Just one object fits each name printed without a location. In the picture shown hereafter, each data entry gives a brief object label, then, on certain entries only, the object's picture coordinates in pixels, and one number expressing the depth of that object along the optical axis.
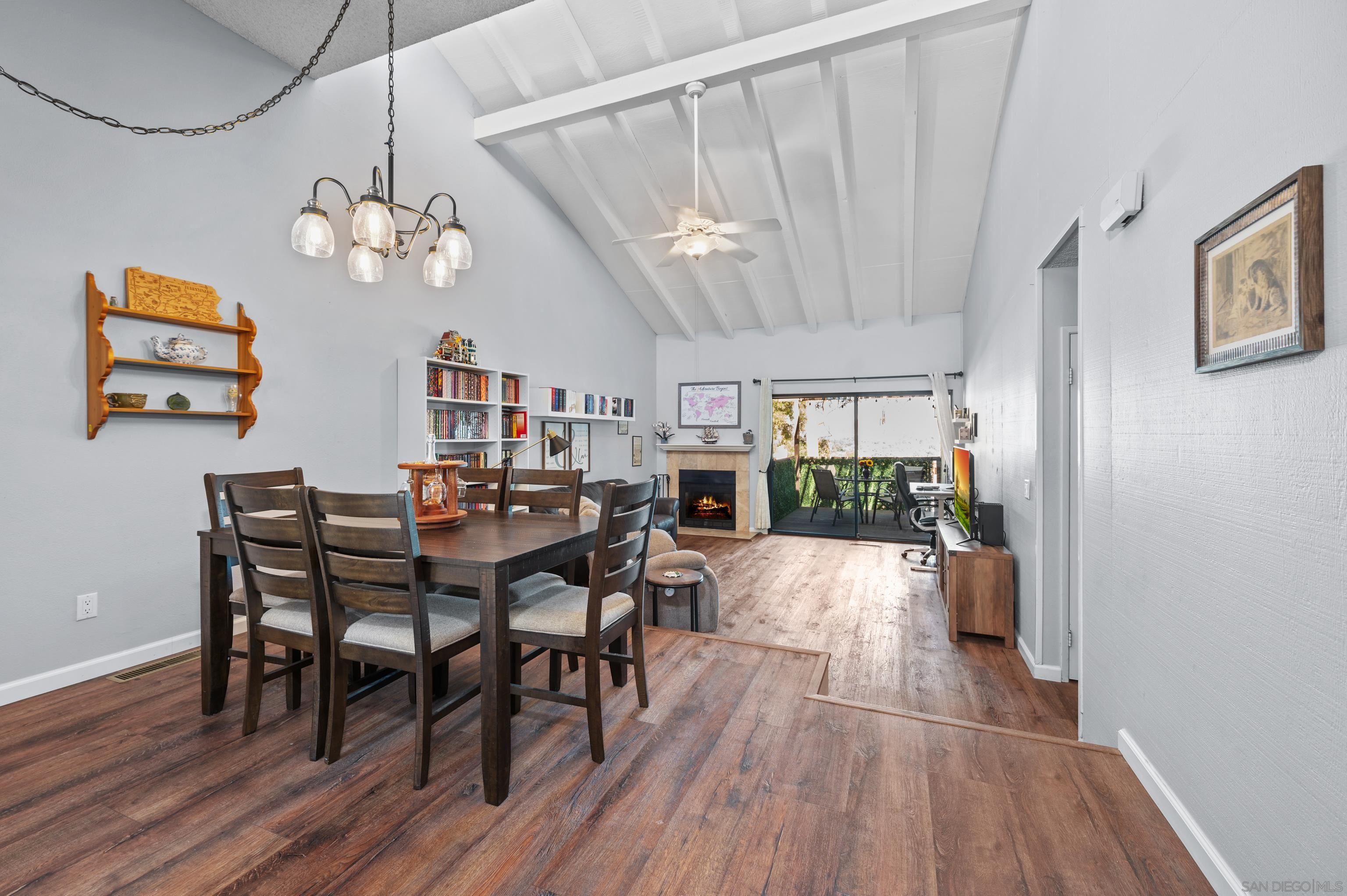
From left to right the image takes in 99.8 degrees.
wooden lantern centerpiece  2.22
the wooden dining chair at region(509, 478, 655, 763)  1.85
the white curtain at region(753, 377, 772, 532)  7.68
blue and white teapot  2.81
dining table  1.67
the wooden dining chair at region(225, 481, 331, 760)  1.82
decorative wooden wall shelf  2.59
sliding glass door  7.26
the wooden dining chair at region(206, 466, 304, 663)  2.20
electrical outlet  2.62
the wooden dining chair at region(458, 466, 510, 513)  2.81
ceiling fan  3.96
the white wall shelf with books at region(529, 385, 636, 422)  5.63
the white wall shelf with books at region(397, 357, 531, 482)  4.12
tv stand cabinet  3.48
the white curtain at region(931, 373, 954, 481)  6.87
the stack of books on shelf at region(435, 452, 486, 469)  4.66
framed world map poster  7.97
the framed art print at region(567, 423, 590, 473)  6.35
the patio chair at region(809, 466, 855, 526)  7.51
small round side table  3.32
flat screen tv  4.27
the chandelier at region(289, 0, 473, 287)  2.22
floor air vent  2.63
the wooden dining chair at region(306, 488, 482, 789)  1.66
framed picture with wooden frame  1.00
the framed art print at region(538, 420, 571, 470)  5.73
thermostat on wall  1.72
